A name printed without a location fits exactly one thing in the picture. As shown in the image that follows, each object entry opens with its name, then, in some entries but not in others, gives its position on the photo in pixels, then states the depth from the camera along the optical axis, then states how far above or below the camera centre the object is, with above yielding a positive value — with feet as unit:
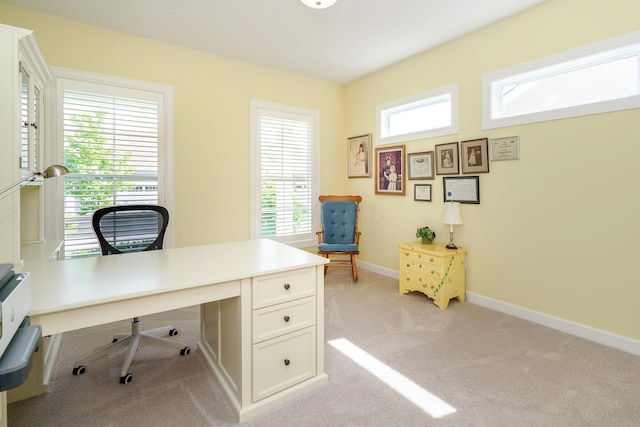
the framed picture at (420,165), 12.62 +1.92
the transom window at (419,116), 11.89 +4.05
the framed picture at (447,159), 11.69 +2.00
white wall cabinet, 5.31 +1.30
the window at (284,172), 14.11 +1.82
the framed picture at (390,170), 13.84 +1.86
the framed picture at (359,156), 15.51 +2.80
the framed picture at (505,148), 9.96 +2.07
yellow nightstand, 10.69 -2.15
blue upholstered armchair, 14.76 -0.54
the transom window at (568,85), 8.05 +3.72
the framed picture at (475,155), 10.77 +1.97
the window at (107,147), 10.37 +2.20
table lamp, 11.10 -0.10
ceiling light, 7.93 +5.31
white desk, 4.49 -1.46
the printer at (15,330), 2.80 -1.29
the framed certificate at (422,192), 12.77 +0.78
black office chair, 7.59 -0.71
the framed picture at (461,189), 11.14 +0.83
